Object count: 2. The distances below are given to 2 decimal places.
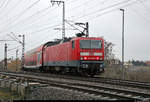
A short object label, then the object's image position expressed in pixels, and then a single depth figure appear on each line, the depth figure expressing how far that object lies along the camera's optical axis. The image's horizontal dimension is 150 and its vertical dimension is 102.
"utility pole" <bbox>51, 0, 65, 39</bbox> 34.08
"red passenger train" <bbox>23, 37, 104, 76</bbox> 20.52
